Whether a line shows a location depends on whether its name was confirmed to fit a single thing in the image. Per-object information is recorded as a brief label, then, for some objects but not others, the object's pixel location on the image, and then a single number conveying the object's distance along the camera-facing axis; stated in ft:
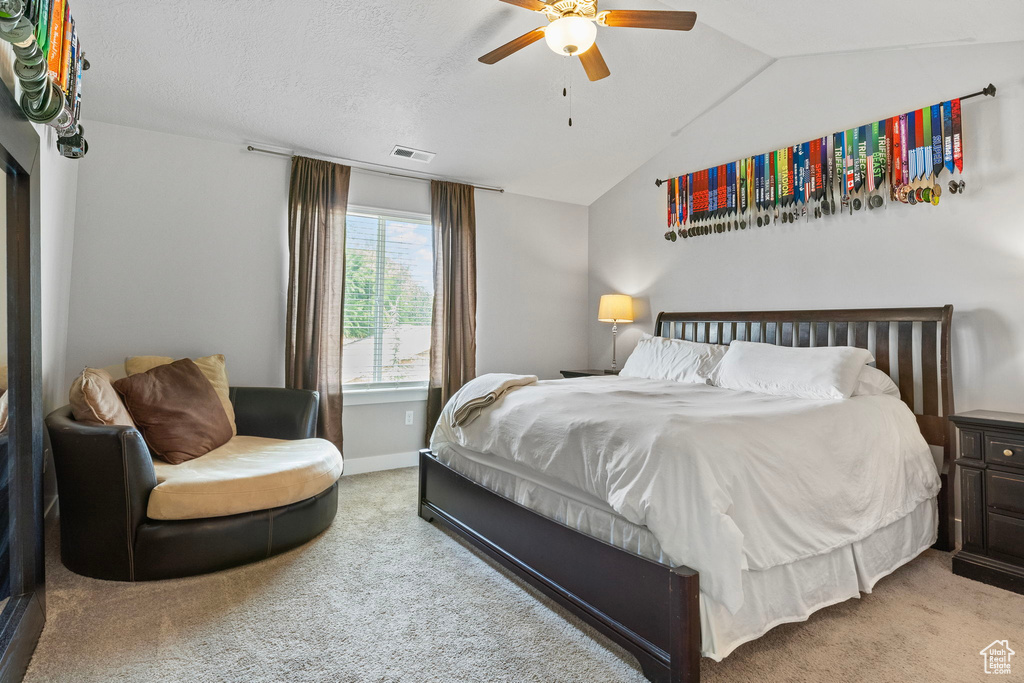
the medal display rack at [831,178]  9.57
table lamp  15.20
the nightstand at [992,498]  7.54
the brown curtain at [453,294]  14.49
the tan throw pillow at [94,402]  7.86
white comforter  5.37
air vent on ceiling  13.11
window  13.82
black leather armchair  7.23
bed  5.27
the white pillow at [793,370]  8.90
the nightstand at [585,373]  14.94
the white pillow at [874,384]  9.26
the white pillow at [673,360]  11.43
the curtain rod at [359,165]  12.42
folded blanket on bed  8.94
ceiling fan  7.37
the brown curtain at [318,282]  12.46
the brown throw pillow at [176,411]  9.00
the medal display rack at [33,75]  4.36
